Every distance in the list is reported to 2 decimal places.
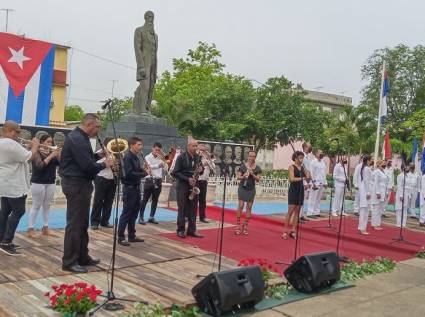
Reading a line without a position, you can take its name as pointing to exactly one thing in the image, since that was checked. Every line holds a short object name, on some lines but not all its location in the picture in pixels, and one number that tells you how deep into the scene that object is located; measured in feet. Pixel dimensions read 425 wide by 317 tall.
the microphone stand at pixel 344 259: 26.22
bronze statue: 44.19
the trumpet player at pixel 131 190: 25.34
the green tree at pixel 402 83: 122.83
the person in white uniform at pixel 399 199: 44.39
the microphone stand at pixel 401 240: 34.73
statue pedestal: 42.86
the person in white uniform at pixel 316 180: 44.78
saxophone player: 28.32
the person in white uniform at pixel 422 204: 45.55
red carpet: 26.76
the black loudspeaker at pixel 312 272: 19.44
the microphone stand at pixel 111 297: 15.41
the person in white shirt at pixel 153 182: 32.40
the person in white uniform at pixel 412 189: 46.88
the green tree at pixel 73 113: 222.65
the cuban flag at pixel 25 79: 33.88
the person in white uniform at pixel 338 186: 43.29
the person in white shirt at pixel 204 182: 33.64
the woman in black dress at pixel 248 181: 30.28
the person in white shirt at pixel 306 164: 40.75
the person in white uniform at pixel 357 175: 39.07
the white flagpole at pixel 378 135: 58.50
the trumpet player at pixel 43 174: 24.02
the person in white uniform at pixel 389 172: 49.43
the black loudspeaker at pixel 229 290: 15.60
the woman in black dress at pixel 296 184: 30.55
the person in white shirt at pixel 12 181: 20.68
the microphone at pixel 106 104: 16.54
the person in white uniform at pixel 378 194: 40.04
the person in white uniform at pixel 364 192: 37.45
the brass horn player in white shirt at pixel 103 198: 28.63
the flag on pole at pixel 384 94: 59.93
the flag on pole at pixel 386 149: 61.82
